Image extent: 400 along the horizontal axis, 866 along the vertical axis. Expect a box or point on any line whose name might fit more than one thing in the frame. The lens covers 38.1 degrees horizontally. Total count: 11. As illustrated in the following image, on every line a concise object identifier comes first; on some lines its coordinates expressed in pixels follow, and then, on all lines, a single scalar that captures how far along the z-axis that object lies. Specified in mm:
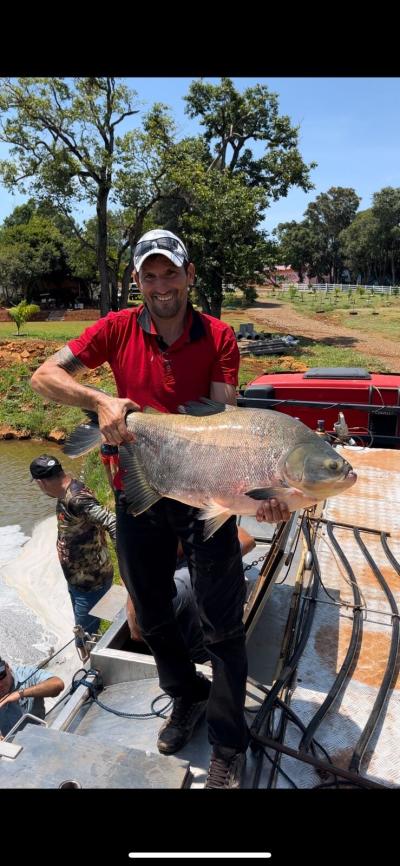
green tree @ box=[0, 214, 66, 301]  42781
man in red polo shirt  2422
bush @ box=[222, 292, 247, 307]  43469
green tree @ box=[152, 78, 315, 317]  22766
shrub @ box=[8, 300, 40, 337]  30984
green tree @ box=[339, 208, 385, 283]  58750
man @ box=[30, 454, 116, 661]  4859
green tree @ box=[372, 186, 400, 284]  55844
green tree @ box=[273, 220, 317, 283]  66812
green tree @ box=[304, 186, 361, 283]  68750
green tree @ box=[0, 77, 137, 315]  22266
